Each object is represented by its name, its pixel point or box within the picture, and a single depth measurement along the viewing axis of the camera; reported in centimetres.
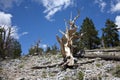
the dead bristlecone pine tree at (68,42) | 1053
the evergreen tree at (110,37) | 2615
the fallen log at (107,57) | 1037
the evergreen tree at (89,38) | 2485
